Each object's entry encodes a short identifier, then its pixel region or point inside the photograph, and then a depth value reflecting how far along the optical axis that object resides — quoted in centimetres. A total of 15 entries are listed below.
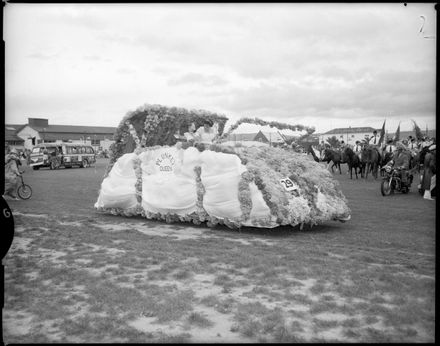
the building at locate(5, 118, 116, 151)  7328
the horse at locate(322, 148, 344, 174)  2438
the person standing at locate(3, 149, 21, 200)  1313
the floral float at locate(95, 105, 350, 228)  757
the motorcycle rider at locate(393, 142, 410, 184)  1442
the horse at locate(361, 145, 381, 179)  2059
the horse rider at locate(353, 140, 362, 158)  2488
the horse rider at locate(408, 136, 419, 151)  2328
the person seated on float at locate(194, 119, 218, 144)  915
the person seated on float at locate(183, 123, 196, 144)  895
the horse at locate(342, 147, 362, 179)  2188
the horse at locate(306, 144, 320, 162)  2420
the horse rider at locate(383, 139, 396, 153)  2209
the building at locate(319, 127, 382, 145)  9306
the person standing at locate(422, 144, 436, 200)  1262
